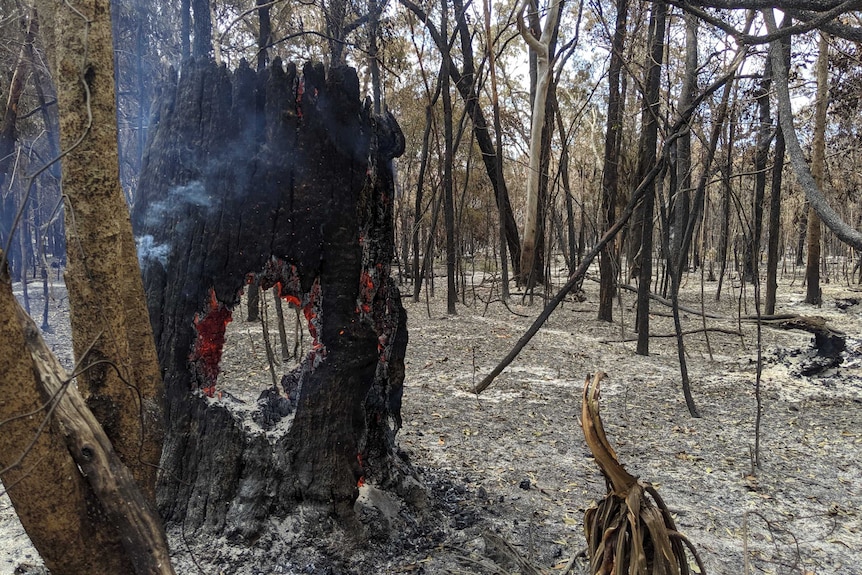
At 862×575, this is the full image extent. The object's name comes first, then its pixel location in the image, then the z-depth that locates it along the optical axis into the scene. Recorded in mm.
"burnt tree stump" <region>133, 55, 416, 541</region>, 2107
